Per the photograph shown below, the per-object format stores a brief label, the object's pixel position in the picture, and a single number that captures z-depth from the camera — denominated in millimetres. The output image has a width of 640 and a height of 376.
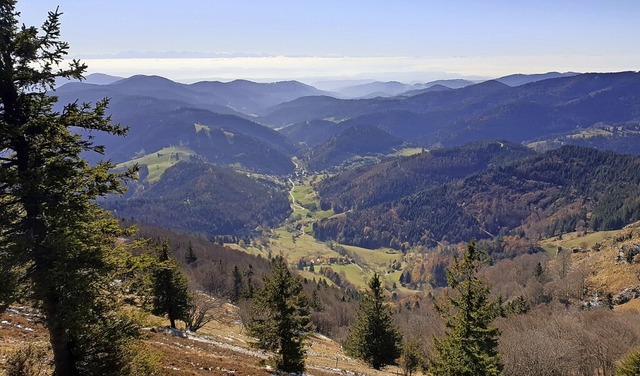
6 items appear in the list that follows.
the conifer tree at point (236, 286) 101725
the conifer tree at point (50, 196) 13516
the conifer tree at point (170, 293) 46500
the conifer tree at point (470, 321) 26938
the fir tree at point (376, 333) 48125
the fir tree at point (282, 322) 31750
